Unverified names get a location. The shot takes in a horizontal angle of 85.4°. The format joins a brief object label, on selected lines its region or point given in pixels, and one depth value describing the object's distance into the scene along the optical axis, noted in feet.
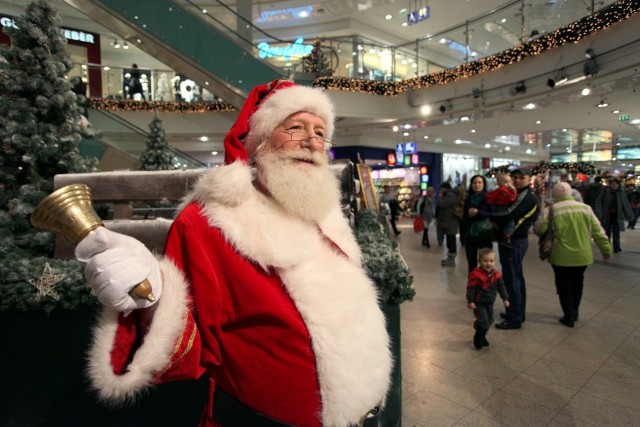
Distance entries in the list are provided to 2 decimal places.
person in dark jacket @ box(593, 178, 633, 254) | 25.72
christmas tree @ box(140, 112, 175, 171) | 22.15
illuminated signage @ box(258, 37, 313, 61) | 36.01
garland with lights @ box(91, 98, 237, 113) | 34.32
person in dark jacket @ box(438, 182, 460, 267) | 23.35
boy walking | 11.05
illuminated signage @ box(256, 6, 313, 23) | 46.14
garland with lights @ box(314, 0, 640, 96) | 19.51
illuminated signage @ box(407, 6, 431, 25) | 40.65
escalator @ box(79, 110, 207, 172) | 18.39
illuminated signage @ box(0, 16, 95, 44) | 45.71
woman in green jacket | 12.68
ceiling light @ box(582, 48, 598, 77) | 20.76
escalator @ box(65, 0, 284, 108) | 19.55
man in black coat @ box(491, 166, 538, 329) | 12.71
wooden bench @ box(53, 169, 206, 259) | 8.02
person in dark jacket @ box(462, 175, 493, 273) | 15.02
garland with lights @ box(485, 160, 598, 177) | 29.82
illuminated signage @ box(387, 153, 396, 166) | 54.49
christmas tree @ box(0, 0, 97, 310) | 8.47
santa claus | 2.89
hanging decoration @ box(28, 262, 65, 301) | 6.08
